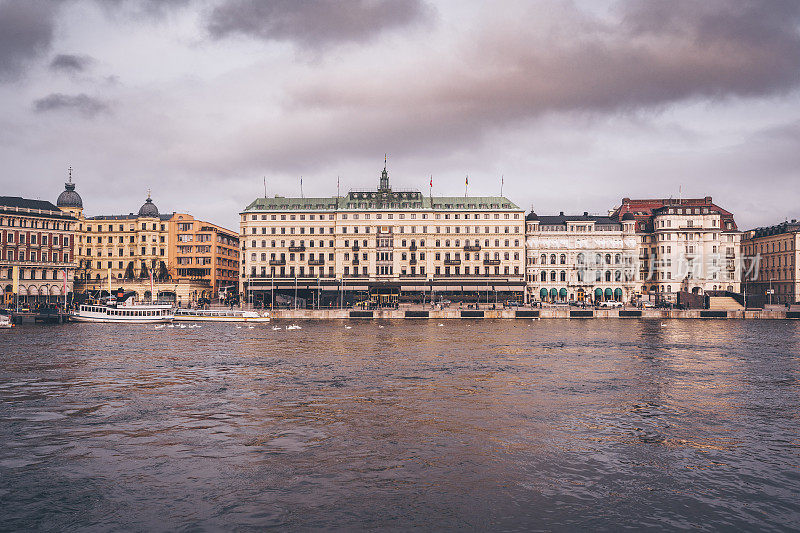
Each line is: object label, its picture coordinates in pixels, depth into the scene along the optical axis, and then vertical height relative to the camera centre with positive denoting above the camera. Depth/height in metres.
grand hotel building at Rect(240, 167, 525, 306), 149.25 +8.84
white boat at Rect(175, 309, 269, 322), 109.88 -5.87
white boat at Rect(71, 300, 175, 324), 105.19 -5.34
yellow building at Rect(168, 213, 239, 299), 163.12 +9.16
